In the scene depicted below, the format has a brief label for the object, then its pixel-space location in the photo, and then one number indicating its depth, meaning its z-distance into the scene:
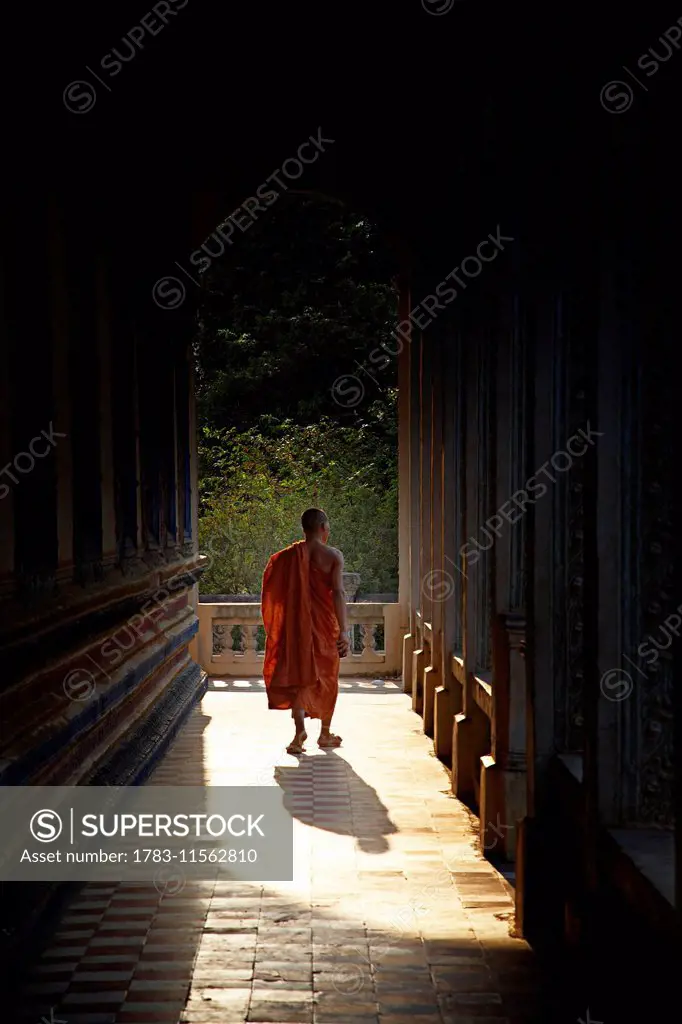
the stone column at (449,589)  9.36
